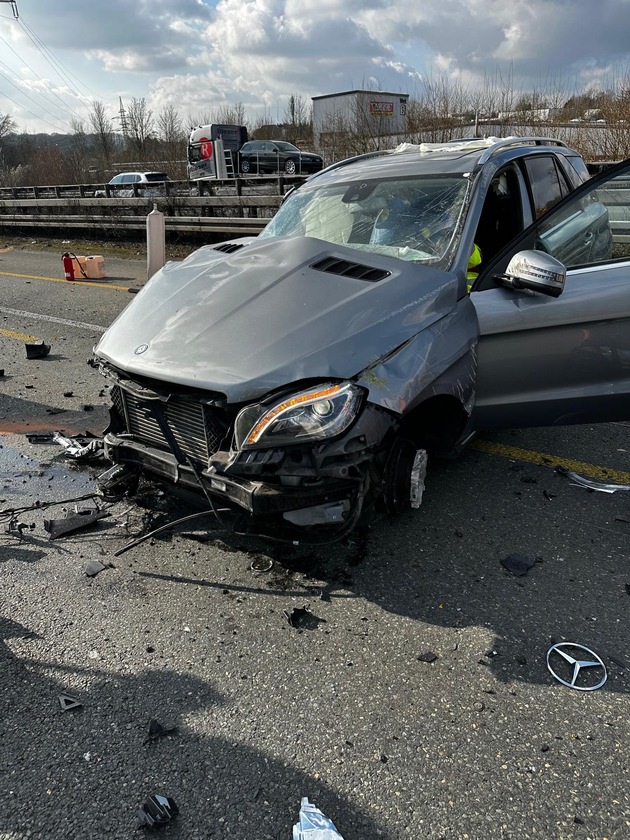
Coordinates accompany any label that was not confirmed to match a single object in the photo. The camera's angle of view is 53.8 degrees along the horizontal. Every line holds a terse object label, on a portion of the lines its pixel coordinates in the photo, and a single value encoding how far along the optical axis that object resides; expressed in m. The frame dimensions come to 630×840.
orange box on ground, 11.38
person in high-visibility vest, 3.50
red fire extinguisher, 11.10
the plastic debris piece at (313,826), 1.79
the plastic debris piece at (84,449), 4.25
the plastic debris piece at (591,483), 3.76
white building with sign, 17.92
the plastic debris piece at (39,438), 4.67
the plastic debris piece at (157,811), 1.86
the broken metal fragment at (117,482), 3.25
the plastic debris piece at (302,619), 2.69
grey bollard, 8.95
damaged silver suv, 2.57
